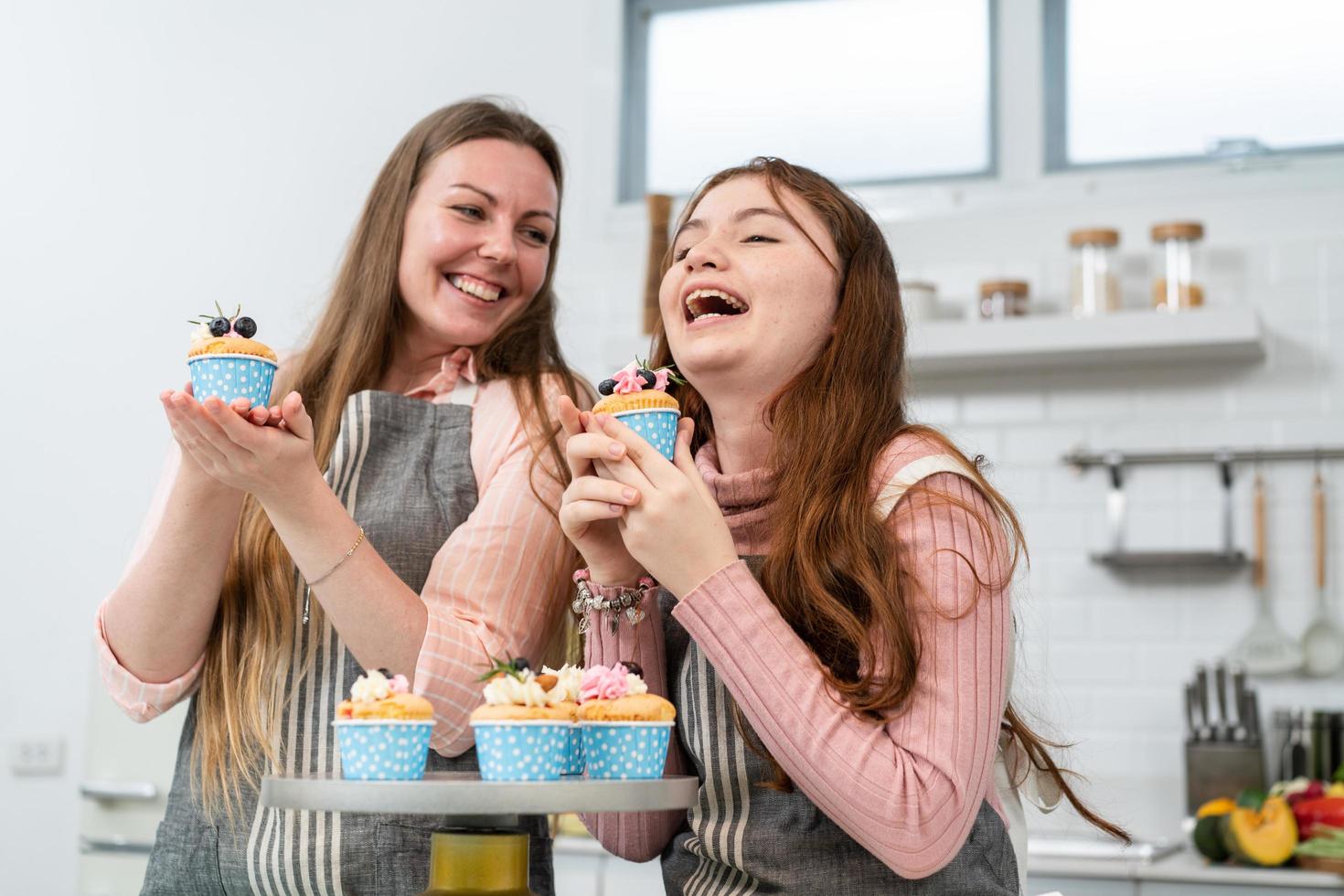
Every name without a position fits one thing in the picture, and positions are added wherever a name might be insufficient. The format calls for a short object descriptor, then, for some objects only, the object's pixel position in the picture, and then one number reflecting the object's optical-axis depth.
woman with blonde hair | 1.61
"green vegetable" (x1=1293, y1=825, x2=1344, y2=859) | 3.03
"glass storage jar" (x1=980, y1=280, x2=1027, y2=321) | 3.91
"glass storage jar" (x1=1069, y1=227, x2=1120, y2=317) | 3.82
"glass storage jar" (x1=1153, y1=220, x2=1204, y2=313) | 3.74
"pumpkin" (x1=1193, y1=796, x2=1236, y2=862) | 3.18
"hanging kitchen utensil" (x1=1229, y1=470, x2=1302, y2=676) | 3.72
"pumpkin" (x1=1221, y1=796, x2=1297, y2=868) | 3.08
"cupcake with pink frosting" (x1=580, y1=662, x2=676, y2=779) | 1.36
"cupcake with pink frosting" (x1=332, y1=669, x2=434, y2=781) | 1.29
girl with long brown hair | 1.38
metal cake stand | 1.12
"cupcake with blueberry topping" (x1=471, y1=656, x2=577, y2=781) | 1.29
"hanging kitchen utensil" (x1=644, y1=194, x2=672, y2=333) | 4.12
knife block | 3.61
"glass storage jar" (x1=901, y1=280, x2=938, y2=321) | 3.96
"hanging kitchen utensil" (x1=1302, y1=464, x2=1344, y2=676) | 3.71
